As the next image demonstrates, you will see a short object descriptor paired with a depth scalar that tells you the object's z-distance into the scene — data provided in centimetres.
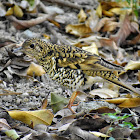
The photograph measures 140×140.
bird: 922
